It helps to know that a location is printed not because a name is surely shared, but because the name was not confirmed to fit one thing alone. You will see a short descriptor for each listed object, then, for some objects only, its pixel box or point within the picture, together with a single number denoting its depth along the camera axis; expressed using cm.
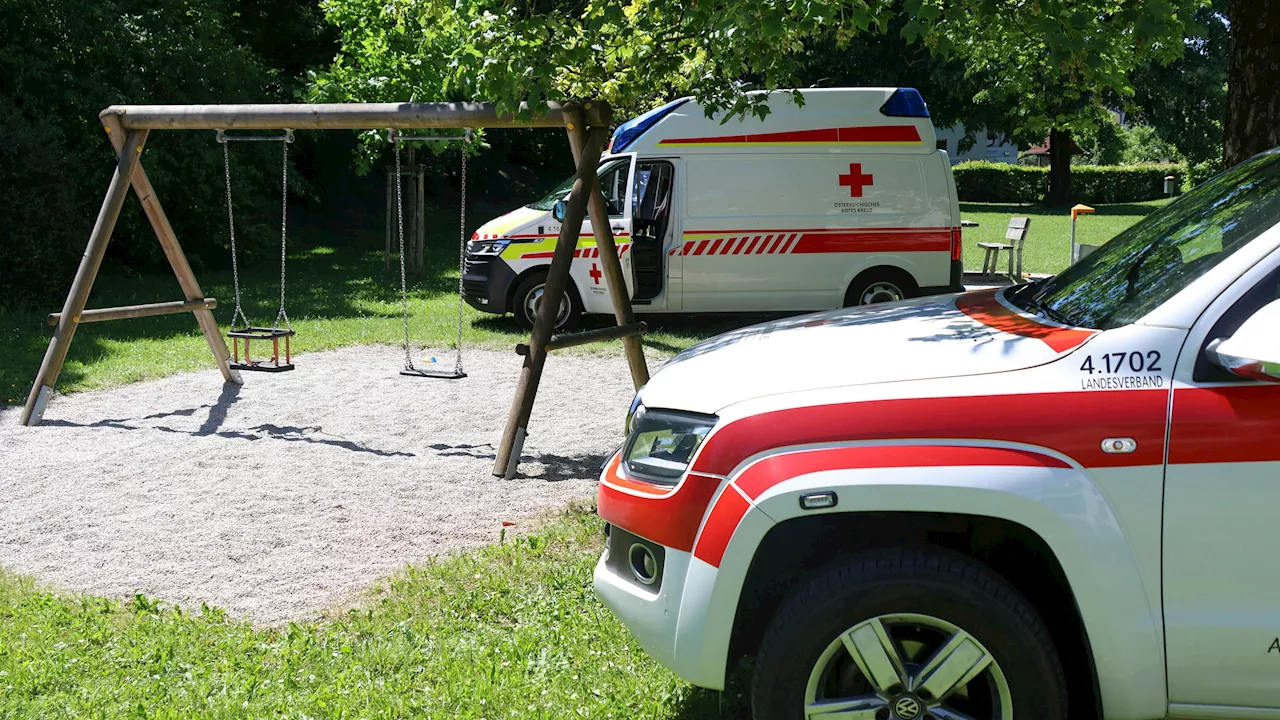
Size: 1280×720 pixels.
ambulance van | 1267
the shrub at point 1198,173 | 2836
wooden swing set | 729
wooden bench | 1808
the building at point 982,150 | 7131
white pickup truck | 279
